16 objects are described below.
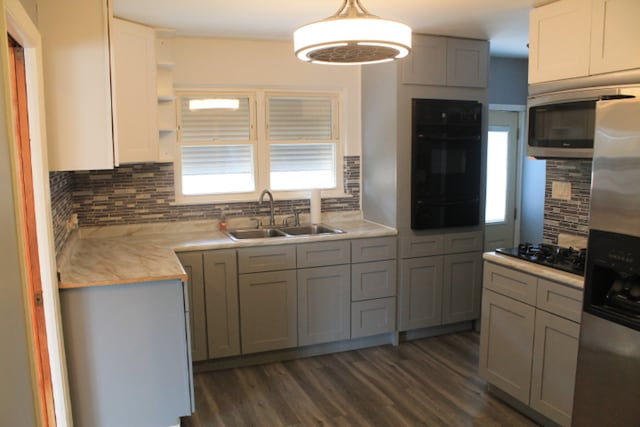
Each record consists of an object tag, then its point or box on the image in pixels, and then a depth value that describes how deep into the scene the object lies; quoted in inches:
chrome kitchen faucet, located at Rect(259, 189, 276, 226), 154.5
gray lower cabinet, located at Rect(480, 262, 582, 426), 97.7
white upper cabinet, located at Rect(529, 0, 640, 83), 97.2
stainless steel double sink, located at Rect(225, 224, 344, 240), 151.6
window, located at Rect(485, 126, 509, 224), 191.3
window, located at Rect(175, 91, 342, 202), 152.3
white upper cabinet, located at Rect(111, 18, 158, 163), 123.2
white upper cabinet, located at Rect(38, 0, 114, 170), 93.5
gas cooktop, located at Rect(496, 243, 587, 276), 101.8
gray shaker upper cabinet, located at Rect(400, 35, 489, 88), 144.2
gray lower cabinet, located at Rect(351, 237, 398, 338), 146.6
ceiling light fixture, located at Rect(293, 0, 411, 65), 75.6
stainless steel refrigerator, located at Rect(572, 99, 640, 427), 79.3
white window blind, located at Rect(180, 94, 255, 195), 151.4
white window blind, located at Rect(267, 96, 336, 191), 161.0
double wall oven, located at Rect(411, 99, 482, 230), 147.1
